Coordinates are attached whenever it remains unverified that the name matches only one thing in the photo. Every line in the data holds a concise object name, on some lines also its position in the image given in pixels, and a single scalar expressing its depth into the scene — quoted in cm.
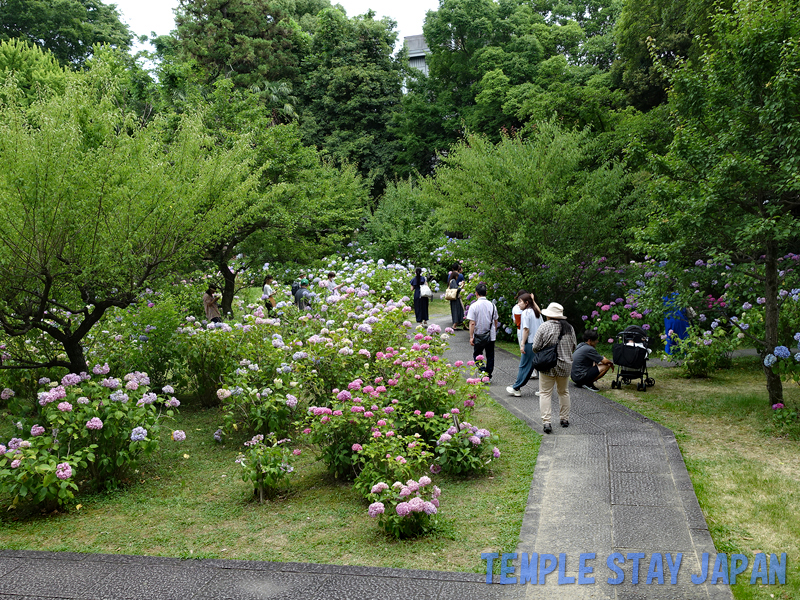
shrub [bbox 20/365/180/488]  576
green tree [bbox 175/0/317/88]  3120
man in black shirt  941
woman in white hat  706
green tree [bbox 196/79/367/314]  1330
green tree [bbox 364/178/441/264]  2262
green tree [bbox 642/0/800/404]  692
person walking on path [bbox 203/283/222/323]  1222
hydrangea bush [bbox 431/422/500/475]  597
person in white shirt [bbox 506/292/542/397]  853
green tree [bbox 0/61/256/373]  589
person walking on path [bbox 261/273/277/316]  1265
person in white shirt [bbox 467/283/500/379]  927
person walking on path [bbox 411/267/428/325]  1530
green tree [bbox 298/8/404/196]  3344
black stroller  927
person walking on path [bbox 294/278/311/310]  1392
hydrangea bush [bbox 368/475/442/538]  465
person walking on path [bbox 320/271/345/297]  1126
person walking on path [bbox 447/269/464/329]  1558
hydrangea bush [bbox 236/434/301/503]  563
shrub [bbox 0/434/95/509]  531
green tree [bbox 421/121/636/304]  1247
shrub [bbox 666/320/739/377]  941
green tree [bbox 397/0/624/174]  2986
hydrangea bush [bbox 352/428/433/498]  509
